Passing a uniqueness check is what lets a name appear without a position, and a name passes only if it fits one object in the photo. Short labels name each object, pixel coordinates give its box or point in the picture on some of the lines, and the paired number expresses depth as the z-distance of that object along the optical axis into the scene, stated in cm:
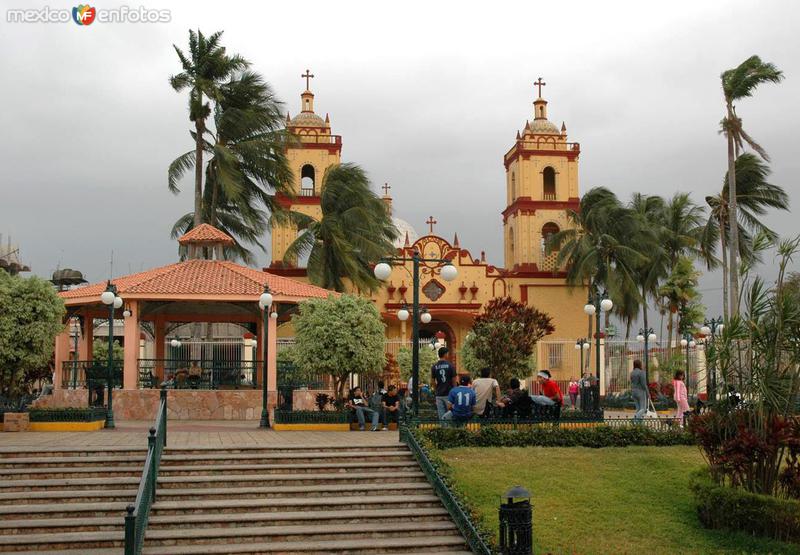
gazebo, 2288
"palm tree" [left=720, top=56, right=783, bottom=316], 3064
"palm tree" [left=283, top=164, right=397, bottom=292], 3722
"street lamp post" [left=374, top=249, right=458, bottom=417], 1528
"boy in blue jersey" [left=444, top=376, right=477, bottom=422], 1652
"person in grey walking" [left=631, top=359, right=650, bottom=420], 1992
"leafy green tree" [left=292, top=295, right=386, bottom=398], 2073
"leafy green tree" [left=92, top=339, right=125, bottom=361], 3715
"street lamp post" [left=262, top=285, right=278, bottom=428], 1939
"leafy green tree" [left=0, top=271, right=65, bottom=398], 1903
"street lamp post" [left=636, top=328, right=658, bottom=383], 2627
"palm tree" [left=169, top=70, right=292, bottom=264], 3384
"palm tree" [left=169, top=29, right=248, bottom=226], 3338
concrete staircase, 1177
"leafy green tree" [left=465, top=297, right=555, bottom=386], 2244
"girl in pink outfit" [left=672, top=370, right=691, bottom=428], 2020
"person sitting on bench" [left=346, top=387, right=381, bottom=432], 1914
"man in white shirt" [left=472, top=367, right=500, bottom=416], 1716
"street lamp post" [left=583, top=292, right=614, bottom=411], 2269
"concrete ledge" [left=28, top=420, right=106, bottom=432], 1895
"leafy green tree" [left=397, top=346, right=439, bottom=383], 3891
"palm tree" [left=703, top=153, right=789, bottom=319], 3747
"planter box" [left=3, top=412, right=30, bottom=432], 1852
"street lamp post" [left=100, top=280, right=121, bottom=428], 1905
